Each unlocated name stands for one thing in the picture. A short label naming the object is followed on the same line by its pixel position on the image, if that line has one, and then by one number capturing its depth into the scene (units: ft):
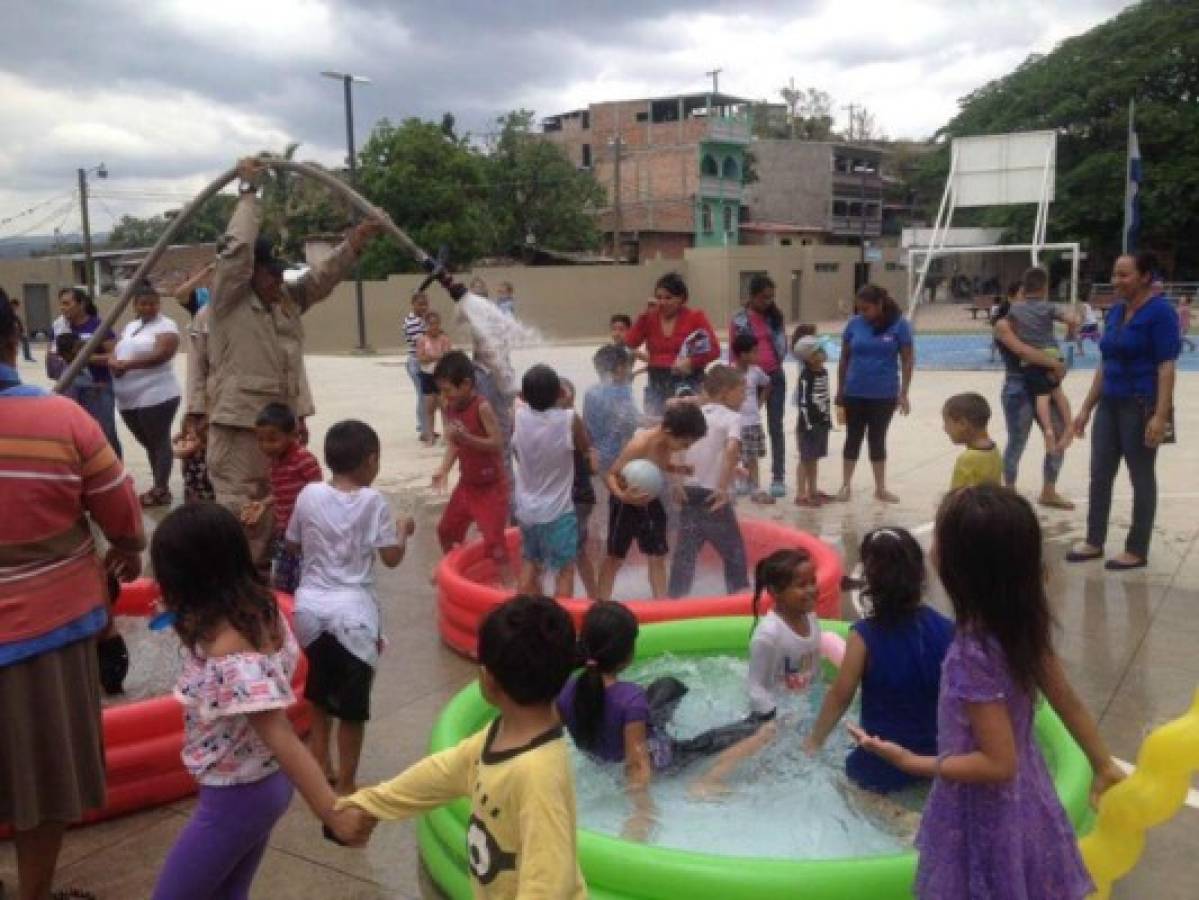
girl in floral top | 8.23
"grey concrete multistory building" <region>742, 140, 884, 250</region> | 202.08
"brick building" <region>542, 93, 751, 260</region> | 172.86
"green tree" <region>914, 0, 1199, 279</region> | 132.67
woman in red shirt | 25.66
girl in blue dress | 10.82
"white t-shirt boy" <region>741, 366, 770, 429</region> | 27.55
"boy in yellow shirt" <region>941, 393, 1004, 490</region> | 19.16
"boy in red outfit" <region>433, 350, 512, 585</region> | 17.51
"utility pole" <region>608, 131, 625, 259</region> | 138.21
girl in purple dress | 7.49
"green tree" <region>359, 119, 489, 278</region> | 121.29
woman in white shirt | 28.30
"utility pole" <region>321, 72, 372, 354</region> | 91.35
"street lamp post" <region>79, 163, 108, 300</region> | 130.31
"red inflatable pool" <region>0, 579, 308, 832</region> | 12.49
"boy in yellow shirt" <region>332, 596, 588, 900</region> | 6.72
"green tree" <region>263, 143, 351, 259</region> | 126.21
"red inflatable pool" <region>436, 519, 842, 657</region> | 17.25
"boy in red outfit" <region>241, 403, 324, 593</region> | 14.56
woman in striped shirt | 9.43
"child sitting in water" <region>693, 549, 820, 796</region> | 12.87
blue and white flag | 79.77
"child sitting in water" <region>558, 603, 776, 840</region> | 11.12
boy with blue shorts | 17.46
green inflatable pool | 9.39
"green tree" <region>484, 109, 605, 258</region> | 142.61
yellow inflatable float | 9.12
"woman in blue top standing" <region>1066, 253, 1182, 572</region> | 20.67
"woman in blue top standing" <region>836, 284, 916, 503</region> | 28.17
